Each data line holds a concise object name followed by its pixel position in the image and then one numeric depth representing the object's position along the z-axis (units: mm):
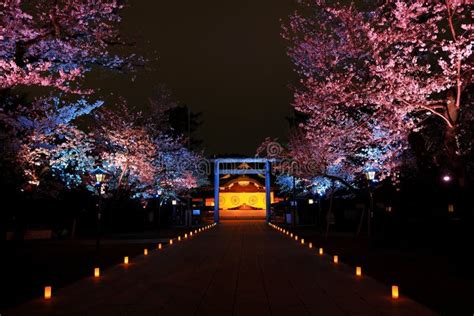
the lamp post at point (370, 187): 26000
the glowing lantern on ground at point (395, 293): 11520
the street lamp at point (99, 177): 23519
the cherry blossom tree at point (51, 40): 13156
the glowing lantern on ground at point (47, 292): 11648
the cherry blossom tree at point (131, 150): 43125
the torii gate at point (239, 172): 71750
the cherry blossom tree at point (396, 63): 15445
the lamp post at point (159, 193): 50422
